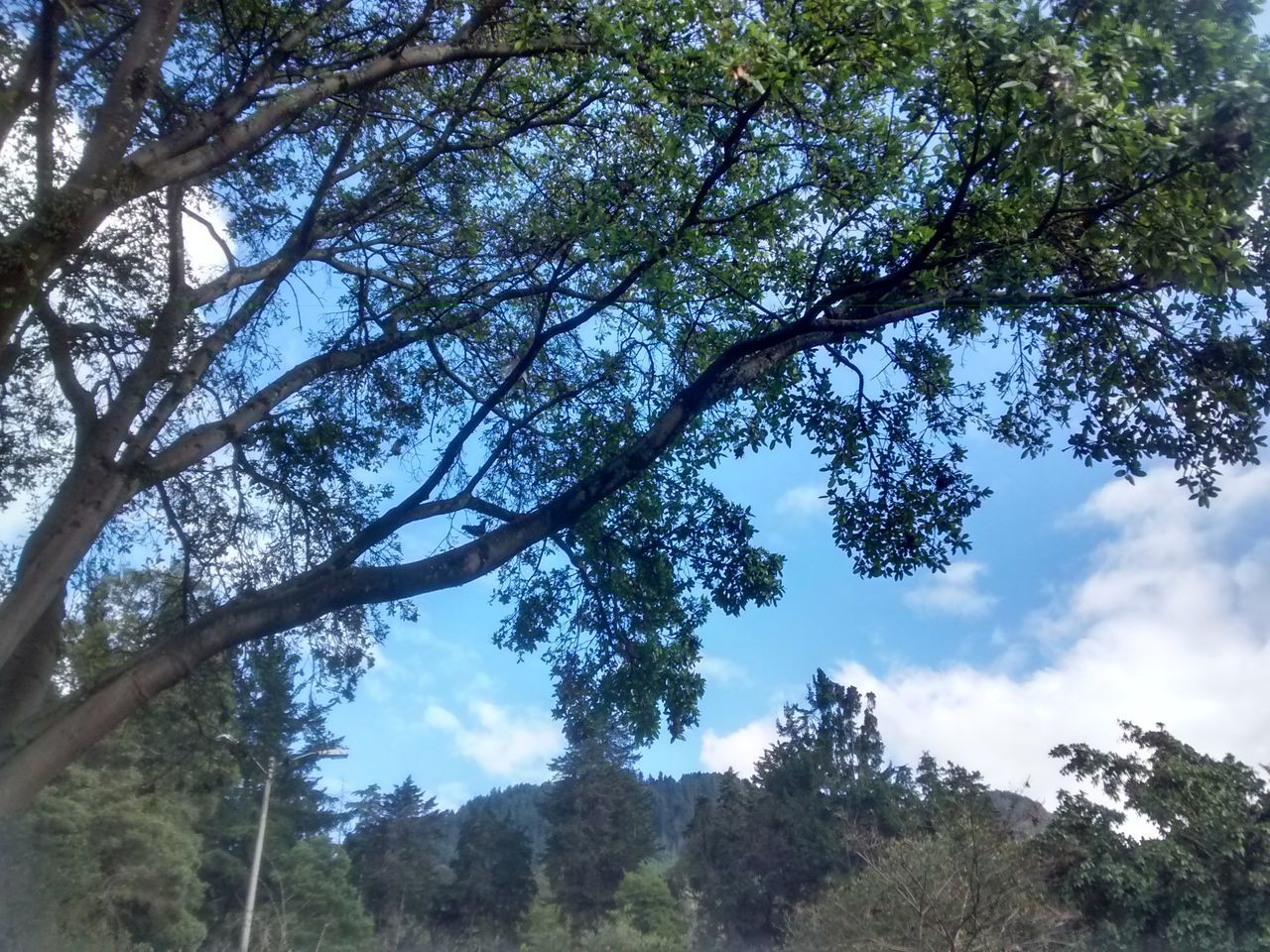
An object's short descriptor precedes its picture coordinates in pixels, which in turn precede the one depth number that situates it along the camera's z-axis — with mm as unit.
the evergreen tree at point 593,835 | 34750
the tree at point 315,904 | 25647
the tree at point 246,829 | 28156
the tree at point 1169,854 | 14695
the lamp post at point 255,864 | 17516
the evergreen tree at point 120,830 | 12953
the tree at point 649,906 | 31906
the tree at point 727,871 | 30938
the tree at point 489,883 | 33875
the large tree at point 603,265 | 6562
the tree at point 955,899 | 14758
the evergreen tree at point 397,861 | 32000
